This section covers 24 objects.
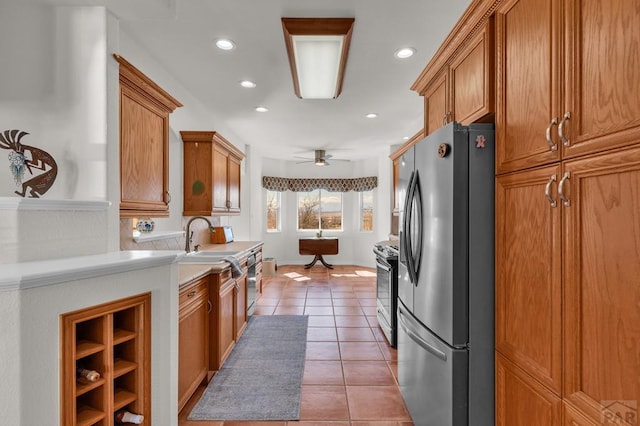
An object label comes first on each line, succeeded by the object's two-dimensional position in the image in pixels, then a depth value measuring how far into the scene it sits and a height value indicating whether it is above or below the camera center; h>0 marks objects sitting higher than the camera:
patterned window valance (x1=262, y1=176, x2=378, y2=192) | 7.42 +0.74
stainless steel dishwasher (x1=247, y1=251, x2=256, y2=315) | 3.52 -0.78
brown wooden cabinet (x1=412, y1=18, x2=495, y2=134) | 1.45 +0.73
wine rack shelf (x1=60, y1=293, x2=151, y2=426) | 1.19 -0.64
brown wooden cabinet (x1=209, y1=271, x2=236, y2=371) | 2.43 -0.87
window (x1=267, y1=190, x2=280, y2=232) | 7.42 +0.10
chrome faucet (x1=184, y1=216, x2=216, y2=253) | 3.10 -0.26
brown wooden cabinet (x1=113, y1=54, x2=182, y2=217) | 1.80 +0.45
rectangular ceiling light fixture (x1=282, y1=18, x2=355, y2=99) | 2.13 +1.30
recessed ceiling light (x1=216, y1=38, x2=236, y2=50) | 2.35 +1.31
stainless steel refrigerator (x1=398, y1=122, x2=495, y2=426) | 1.42 -0.28
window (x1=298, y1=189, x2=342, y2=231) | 7.73 +0.12
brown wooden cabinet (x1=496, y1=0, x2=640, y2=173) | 0.83 +0.43
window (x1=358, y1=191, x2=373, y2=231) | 7.39 +0.12
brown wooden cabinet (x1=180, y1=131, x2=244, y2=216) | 3.40 +0.47
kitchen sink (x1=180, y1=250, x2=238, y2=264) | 2.89 -0.40
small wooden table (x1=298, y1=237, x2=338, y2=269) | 6.99 -0.69
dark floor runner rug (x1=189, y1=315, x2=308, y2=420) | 2.05 -1.28
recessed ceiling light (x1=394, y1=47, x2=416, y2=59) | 2.49 +1.32
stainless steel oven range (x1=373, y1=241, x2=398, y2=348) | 3.00 -0.75
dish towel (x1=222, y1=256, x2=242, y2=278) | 2.67 -0.44
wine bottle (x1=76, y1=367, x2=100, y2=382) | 1.28 -0.65
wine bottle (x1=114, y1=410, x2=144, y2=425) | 1.44 -0.94
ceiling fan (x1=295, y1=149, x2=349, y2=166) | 6.19 +1.18
